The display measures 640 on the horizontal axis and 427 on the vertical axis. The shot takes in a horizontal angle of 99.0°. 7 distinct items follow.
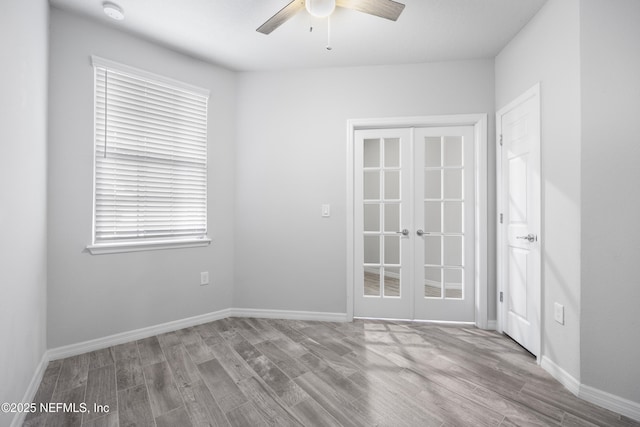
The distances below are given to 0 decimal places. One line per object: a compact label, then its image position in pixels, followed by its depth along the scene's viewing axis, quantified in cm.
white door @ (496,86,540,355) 210
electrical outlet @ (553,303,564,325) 180
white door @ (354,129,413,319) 285
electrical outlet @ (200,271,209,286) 279
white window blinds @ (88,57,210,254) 227
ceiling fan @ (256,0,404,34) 172
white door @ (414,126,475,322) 277
